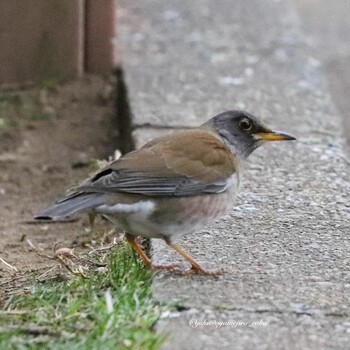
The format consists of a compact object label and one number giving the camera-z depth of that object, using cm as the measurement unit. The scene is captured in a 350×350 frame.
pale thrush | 851
